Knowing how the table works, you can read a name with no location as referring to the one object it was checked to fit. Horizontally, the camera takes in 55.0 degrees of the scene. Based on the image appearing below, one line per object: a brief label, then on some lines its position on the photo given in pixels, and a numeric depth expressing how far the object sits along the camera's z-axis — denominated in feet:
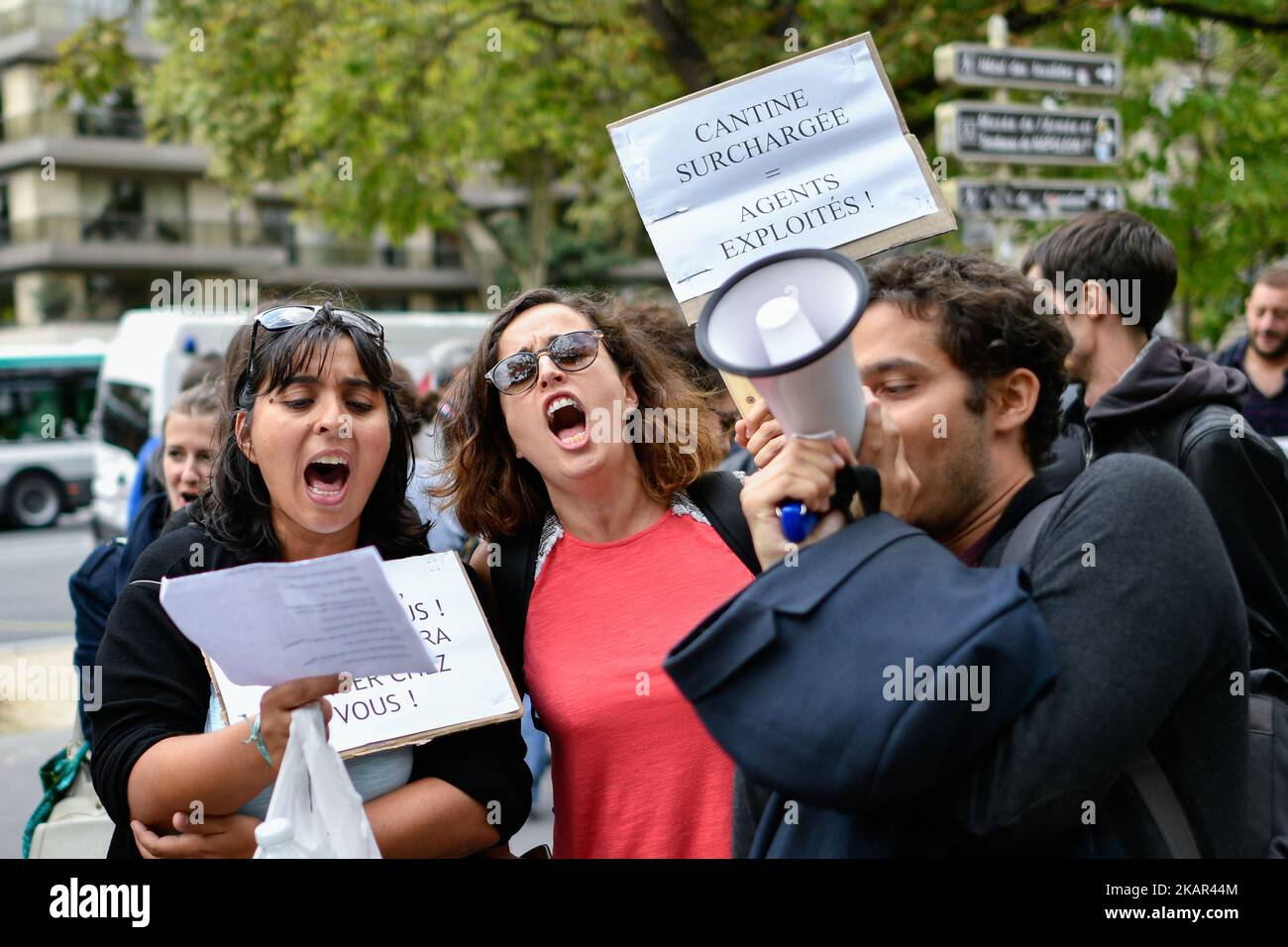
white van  43.98
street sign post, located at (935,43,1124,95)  22.38
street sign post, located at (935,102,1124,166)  22.40
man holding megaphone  4.56
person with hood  9.01
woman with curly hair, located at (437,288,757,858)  7.62
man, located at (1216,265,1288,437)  19.35
